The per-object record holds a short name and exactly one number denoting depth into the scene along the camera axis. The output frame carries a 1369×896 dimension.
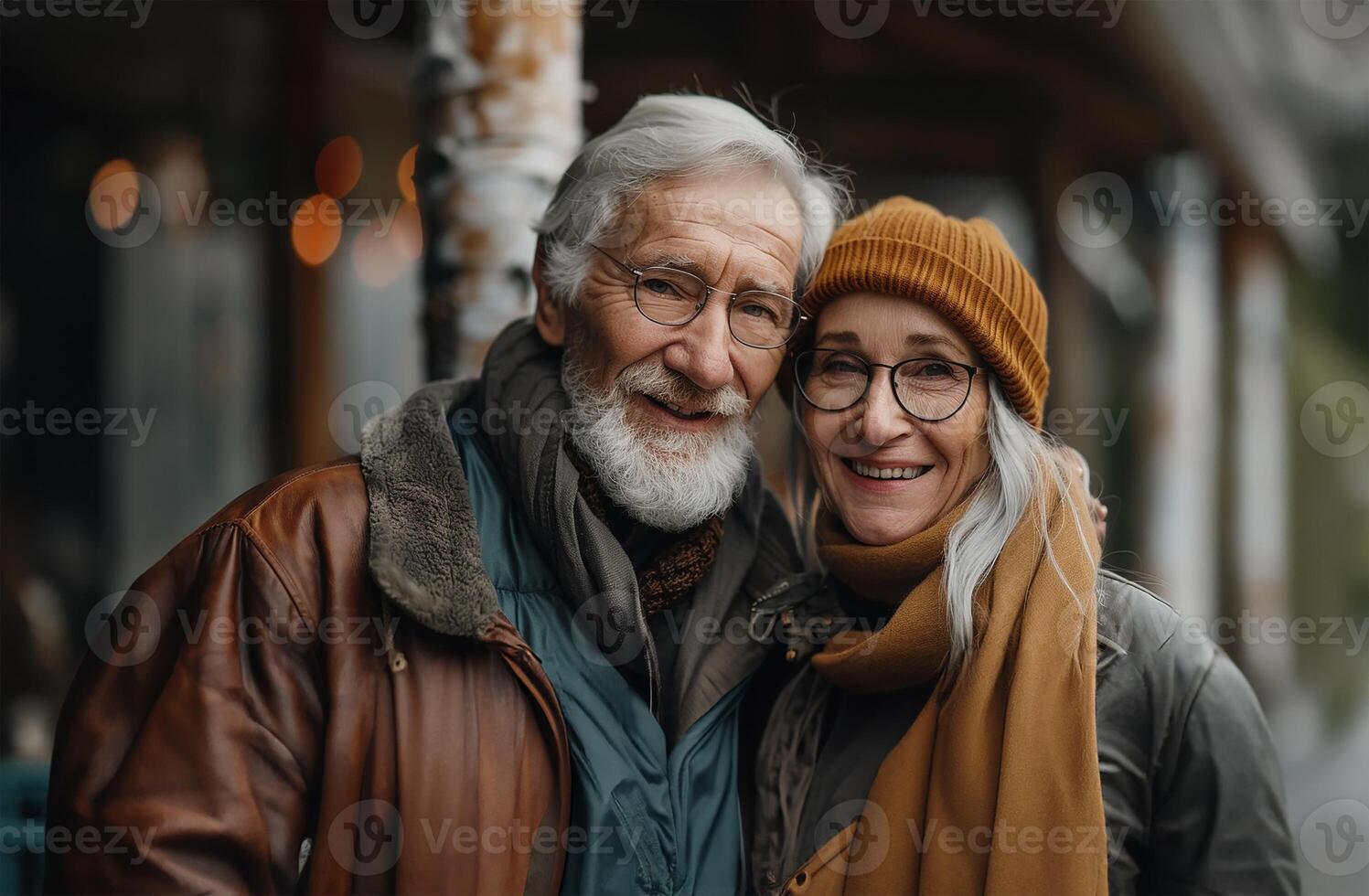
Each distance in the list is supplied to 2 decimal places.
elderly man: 1.61
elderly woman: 1.70
